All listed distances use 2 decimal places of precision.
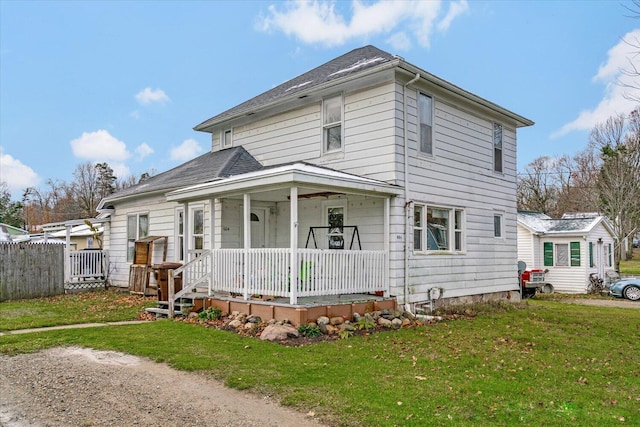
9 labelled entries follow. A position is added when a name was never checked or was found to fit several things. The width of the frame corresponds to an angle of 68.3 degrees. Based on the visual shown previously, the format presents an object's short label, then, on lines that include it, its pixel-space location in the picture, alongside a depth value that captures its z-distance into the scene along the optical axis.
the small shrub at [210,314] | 9.91
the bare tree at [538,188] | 41.44
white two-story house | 10.03
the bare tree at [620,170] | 25.77
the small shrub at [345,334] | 8.23
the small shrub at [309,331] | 8.26
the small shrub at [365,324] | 8.98
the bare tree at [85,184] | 47.66
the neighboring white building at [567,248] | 21.22
